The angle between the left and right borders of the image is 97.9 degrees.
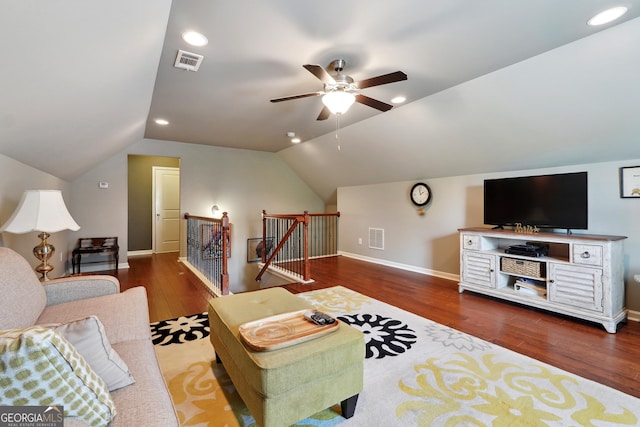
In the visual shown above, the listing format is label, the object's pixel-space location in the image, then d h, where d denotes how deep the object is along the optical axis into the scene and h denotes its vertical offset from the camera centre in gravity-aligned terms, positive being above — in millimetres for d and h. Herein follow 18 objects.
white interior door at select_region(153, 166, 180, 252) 6906 +178
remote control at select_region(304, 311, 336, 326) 1626 -617
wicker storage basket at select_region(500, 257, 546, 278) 3148 -611
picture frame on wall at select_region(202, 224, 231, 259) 4570 -461
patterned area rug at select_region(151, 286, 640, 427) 1570 -1130
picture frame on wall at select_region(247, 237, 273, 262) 6457 -764
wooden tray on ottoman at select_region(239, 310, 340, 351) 1418 -643
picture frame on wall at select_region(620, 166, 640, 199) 2846 +337
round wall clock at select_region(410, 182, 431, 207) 4742 +374
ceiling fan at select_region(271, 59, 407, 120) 2174 +1084
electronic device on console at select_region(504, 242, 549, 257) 3191 -406
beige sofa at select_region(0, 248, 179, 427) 999 -617
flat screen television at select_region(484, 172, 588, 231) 3047 +169
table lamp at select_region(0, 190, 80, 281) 2084 +11
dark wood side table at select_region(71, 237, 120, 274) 4705 -542
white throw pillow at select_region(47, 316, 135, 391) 1026 -504
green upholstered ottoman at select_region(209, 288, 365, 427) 1306 -800
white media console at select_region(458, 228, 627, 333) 2674 -644
